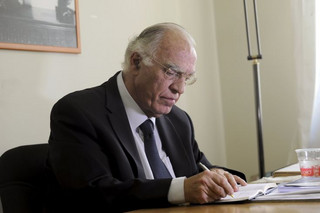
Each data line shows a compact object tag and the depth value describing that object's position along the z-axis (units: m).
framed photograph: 2.03
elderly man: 1.35
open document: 1.26
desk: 1.09
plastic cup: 1.44
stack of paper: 1.23
